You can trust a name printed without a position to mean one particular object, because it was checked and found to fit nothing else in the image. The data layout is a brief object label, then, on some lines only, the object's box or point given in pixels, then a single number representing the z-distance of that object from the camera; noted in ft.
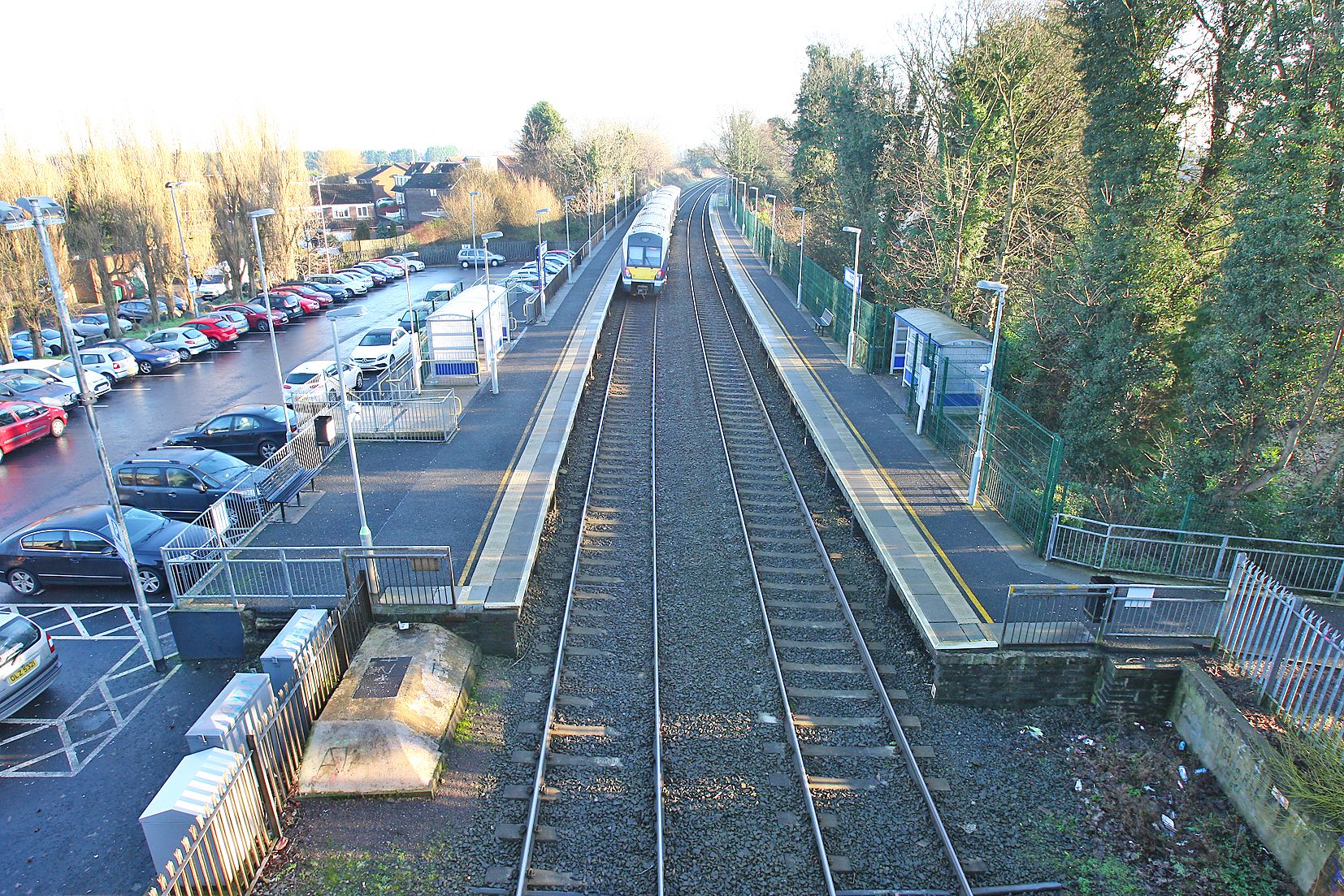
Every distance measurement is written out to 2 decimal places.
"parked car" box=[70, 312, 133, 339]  113.91
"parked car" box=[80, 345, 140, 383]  89.51
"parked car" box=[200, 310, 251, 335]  112.88
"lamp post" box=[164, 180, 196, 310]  119.03
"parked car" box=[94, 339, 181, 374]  97.66
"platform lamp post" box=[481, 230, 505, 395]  74.44
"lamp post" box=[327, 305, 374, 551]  41.27
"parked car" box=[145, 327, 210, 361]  101.09
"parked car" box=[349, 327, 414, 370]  86.94
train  126.21
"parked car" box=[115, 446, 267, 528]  52.11
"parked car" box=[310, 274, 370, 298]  149.69
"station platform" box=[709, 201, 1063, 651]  38.93
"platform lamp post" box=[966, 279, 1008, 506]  47.01
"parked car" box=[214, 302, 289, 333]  121.60
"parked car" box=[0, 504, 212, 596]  44.14
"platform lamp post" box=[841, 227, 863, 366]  84.33
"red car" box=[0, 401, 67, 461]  67.26
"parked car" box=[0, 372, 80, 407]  75.31
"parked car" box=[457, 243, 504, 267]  189.35
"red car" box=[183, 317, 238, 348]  109.60
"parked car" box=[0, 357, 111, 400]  83.10
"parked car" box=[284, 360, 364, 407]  69.72
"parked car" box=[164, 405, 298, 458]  63.57
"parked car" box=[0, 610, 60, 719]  32.83
